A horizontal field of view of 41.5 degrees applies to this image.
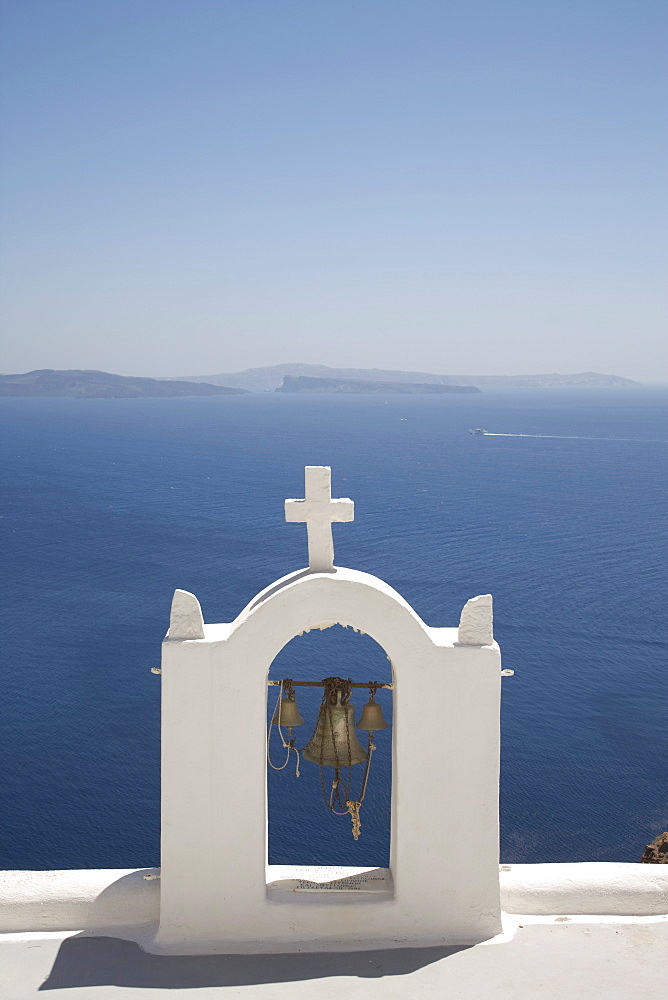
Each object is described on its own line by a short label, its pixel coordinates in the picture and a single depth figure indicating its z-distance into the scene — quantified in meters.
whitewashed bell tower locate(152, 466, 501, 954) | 5.22
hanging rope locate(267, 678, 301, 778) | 5.88
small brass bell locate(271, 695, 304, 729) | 5.94
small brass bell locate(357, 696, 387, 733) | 6.05
